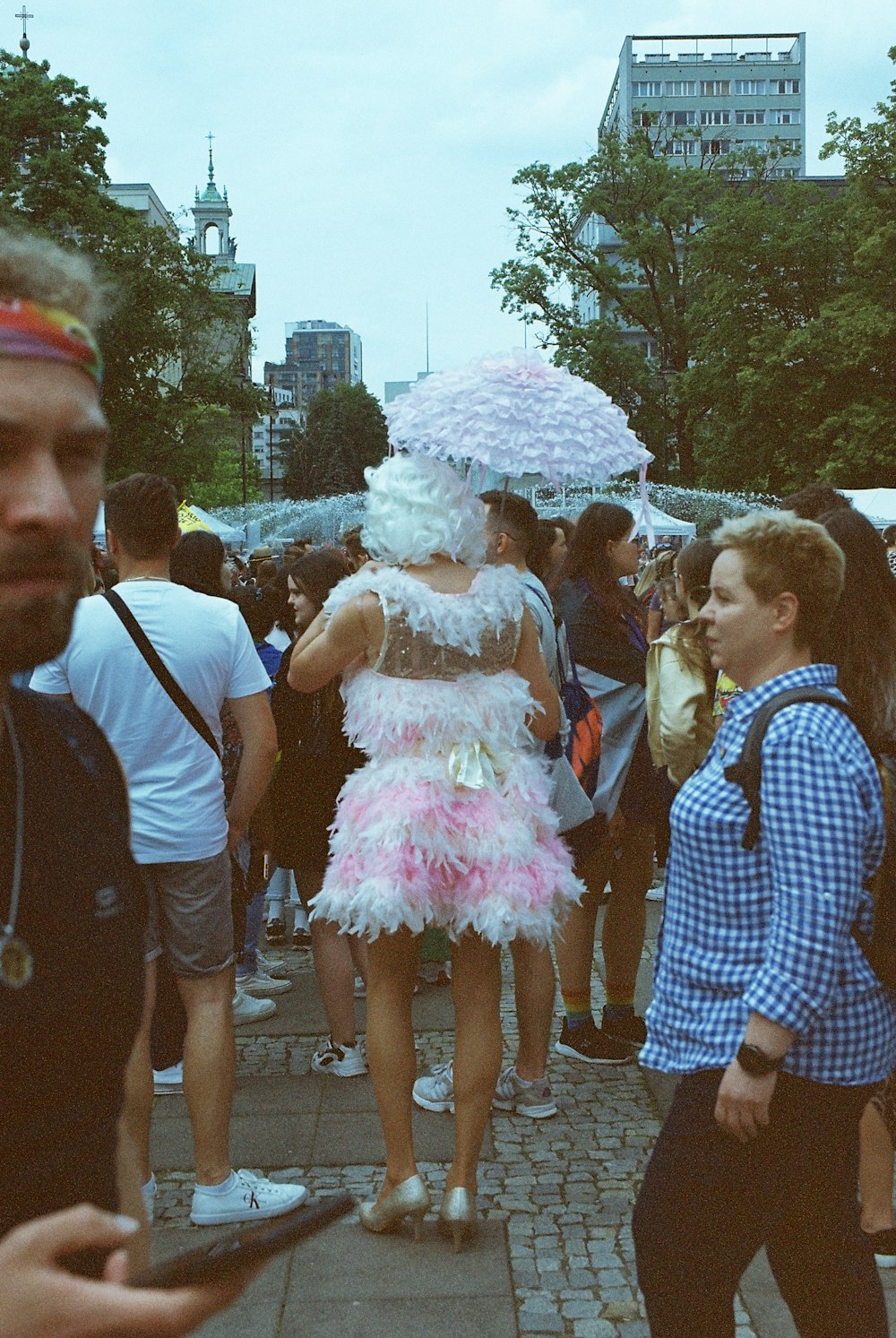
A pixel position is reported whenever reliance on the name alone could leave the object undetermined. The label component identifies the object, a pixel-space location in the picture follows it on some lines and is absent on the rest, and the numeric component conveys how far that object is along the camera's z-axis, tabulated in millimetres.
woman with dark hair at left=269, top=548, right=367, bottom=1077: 5125
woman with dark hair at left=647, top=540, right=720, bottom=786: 4766
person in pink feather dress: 3705
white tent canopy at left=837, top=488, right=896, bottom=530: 20531
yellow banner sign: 13662
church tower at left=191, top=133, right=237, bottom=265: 130875
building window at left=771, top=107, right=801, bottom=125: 113750
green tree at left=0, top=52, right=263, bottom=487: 28750
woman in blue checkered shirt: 2303
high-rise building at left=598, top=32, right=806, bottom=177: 111562
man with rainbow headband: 1117
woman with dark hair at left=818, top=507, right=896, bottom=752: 2807
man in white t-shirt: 3729
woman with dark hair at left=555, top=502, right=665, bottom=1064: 5230
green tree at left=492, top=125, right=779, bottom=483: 36562
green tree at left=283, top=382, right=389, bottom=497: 83625
